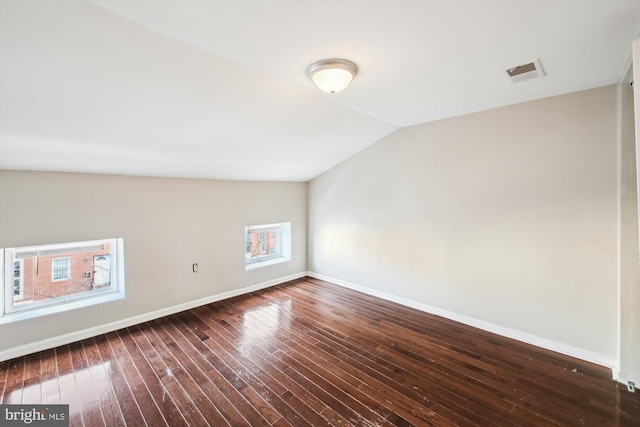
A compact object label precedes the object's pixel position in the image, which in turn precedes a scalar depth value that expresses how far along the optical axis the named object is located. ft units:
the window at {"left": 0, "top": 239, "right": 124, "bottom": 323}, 8.84
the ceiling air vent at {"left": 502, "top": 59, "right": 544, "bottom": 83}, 6.58
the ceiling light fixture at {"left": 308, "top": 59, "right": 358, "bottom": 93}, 6.27
